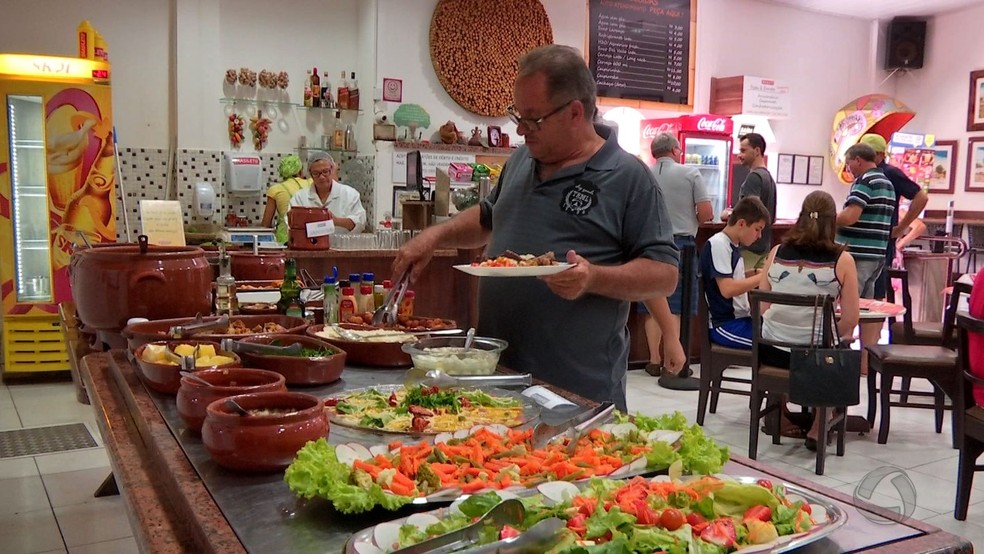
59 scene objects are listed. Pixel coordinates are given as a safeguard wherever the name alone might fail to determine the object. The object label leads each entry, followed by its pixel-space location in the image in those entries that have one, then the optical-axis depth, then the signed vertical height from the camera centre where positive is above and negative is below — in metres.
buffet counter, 1.04 -0.45
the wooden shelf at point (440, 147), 7.39 +0.43
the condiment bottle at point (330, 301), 2.44 -0.34
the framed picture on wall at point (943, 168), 10.30 +0.47
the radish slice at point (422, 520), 1.02 -0.42
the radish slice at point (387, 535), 0.96 -0.42
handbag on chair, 3.78 -0.82
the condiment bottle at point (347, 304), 2.54 -0.36
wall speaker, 10.40 +2.10
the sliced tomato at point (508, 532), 0.97 -0.41
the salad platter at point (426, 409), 1.51 -0.44
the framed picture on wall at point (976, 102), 9.95 +1.29
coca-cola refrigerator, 8.61 +0.61
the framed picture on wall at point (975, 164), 9.99 +0.52
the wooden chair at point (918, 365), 4.32 -0.88
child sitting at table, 4.59 -0.45
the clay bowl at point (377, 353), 2.08 -0.42
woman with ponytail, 4.18 -0.39
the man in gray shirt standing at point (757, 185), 6.29 +0.12
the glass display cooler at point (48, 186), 5.58 -0.02
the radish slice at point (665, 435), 1.33 -0.40
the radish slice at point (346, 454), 1.22 -0.41
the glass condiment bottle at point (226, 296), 2.46 -0.34
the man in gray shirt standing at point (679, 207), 6.34 -0.07
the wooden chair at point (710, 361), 4.59 -0.94
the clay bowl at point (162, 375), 1.69 -0.41
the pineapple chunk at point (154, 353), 1.76 -0.37
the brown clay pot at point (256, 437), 1.24 -0.39
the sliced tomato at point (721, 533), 0.97 -0.41
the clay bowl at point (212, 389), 1.42 -0.37
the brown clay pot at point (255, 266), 3.18 -0.31
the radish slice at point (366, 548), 0.95 -0.42
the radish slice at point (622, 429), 1.39 -0.41
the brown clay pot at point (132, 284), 2.07 -0.26
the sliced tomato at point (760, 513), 1.04 -0.41
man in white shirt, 6.31 -0.05
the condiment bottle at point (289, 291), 2.58 -0.33
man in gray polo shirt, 2.22 -0.11
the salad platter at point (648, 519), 0.96 -0.41
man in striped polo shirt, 5.97 -0.11
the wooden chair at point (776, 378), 3.88 -0.93
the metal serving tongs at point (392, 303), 2.32 -0.33
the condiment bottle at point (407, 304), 2.53 -0.36
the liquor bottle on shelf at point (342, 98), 7.46 +0.86
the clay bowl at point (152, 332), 1.93 -0.36
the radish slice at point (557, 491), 1.11 -0.41
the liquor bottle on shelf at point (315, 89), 7.37 +0.92
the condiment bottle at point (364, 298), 2.62 -0.35
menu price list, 8.46 +1.61
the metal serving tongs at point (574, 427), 1.38 -0.41
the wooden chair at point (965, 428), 3.41 -0.96
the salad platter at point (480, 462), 1.11 -0.42
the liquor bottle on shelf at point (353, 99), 7.48 +0.85
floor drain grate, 4.24 -1.41
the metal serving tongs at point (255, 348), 1.83 -0.37
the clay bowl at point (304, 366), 1.80 -0.40
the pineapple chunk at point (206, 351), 1.78 -0.37
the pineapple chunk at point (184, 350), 1.77 -0.36
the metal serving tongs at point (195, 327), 1.91 -0.35
